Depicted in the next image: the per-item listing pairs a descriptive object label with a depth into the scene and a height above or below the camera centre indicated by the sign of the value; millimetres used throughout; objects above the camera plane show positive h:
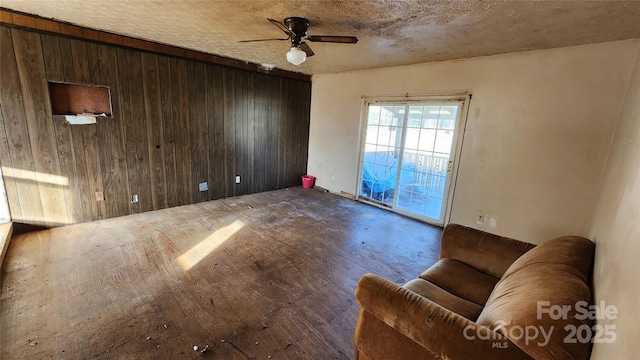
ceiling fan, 2469 +824
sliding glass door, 3830 -376
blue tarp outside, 4309 -732
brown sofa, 957 -777
